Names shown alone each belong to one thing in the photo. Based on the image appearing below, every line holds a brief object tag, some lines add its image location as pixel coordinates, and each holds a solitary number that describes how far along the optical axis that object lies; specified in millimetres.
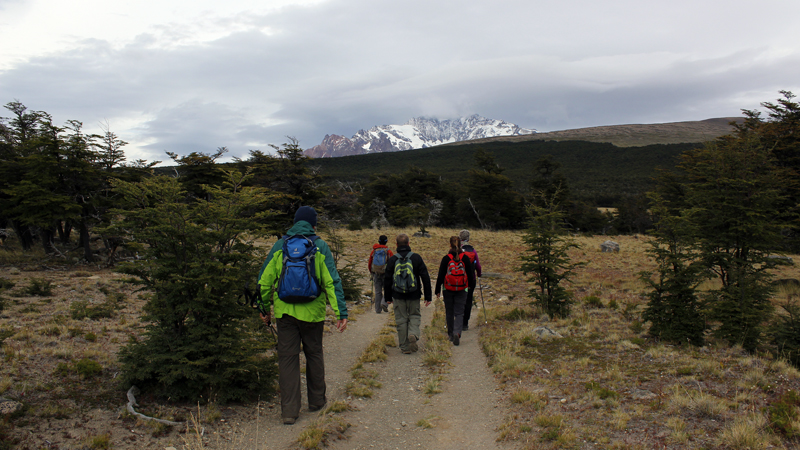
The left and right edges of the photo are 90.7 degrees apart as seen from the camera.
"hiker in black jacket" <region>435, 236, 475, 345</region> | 7445
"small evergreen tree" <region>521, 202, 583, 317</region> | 8898
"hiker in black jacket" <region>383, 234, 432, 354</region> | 7016
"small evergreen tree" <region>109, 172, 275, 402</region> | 4367
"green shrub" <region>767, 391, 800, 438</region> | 3580
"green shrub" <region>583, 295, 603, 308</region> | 10686
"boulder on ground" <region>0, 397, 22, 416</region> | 3719
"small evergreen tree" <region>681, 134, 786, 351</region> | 6594
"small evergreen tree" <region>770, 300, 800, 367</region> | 5968
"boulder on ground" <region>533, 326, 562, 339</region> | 7840
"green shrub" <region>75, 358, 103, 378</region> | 4832
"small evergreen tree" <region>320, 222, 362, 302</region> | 12250
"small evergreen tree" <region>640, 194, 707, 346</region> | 7030
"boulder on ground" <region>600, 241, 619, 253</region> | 23400
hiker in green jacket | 4336
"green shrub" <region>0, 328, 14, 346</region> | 5837
